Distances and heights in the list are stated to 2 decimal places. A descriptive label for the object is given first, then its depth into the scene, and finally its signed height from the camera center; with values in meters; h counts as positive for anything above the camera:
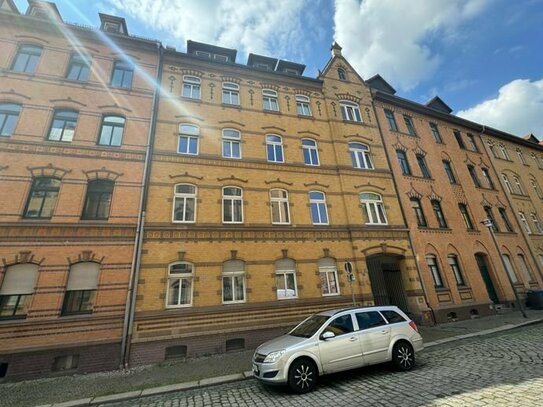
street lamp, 13.21 +2.48
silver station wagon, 6.07 -1.05
